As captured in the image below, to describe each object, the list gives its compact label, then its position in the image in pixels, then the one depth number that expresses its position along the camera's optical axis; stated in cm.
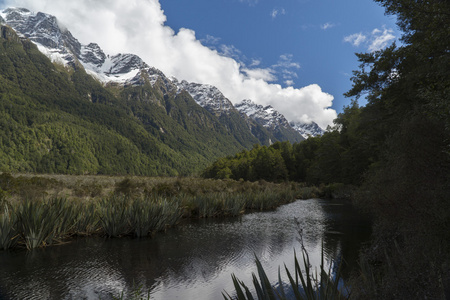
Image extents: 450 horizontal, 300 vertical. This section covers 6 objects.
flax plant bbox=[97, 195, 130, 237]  910
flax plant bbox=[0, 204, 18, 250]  686
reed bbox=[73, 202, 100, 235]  895
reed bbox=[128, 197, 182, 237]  945
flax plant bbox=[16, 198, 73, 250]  709
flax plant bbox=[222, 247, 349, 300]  264
